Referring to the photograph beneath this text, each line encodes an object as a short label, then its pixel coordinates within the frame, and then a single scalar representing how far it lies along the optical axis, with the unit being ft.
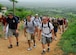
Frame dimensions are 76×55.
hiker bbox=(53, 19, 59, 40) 20.23
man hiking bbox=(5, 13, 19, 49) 15.02
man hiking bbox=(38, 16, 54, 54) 13.62
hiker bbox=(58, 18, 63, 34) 24.38
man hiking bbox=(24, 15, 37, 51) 14.95
